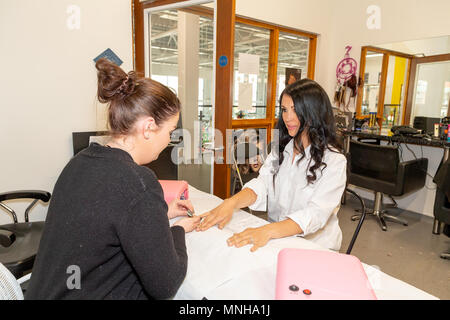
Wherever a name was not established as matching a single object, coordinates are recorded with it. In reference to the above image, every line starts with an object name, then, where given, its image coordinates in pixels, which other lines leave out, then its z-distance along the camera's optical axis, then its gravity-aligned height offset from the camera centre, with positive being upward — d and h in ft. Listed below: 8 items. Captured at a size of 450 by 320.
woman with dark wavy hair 3.88 -1.09
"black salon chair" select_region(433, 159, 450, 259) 7.45 -2.23
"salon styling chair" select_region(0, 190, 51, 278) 4.64 -2.45
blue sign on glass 5.86 +0.82
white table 2.50 -1.52
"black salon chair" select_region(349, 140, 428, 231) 8.96 -1.99
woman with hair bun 2.23 -1.01
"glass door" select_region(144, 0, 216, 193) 7.36 +0.92
